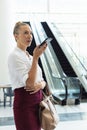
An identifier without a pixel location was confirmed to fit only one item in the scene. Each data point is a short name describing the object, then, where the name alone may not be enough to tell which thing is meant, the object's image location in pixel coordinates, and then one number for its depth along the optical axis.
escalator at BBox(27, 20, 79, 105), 7.93
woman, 1.95
